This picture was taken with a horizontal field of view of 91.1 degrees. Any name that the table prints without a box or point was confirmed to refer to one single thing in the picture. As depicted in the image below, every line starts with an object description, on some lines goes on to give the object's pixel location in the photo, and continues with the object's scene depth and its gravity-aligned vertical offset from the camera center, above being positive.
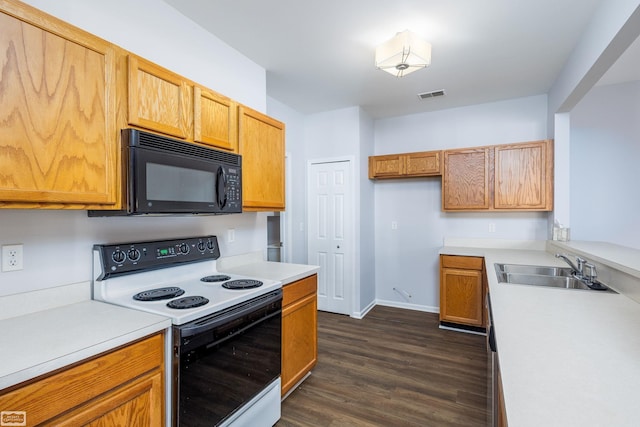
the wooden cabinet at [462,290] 3.30 -0.85
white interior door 3.91 -0.26
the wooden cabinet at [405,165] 3.78 +0.58
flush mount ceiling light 2.15 +1.11
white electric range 1.34 -0.54
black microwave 1.45 +0.18
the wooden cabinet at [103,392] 0.93 -0.61
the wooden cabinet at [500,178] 3.23 +0.37
